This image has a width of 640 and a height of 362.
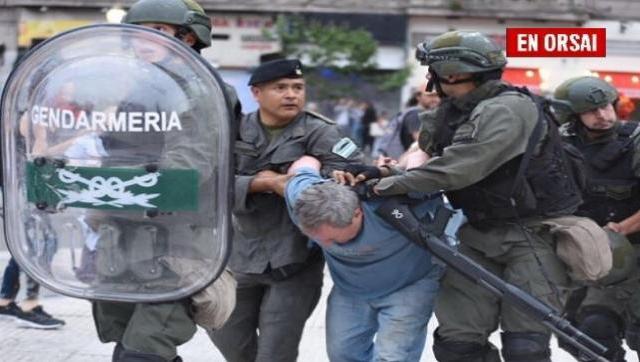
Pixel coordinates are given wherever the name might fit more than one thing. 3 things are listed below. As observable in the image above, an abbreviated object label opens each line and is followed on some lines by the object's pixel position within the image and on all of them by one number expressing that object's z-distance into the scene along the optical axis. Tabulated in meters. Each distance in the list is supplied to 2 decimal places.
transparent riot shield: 3.14
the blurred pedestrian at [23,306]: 6.42
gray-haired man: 3.54
